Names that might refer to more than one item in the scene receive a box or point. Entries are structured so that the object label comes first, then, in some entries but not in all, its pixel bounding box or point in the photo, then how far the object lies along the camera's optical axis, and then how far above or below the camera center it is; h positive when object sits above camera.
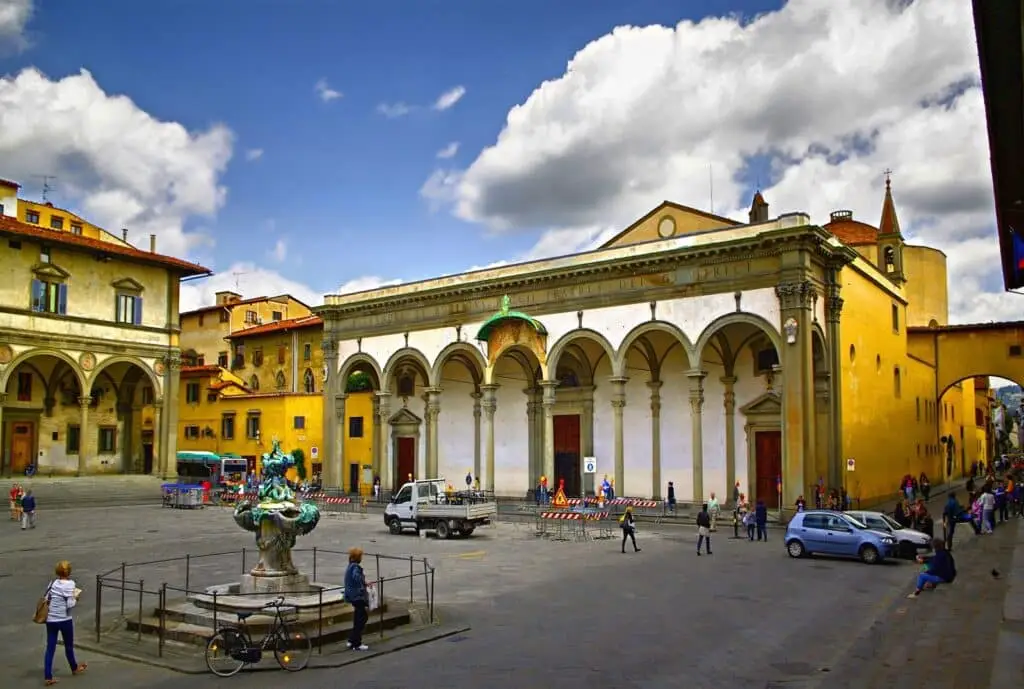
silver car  19.86 -2.37
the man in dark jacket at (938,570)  14.79 -2.37
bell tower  42.69 +9.27
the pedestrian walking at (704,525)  20.92 -2.26
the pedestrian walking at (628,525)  21.50 -2.32
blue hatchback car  19.72 -2.47
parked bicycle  9.95 -2.53
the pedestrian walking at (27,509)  27.19 -2.42
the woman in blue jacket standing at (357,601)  11.05 -2.15
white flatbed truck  25.45 -2.36
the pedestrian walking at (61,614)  9.52 -2.01
